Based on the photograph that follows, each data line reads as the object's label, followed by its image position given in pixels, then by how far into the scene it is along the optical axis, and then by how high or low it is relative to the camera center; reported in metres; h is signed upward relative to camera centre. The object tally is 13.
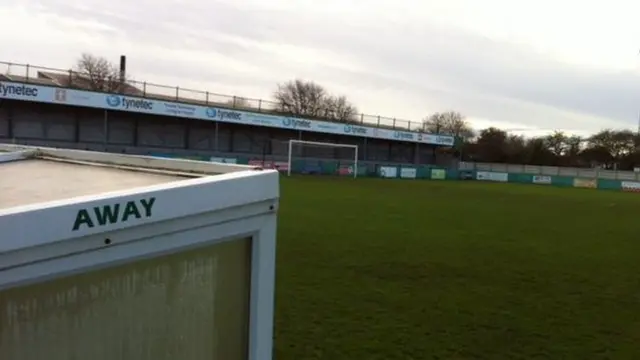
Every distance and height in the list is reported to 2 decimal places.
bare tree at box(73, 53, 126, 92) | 51.88 +5.35
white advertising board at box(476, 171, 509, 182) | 65.19 -1.45
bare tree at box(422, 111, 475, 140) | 86.18 +4.67
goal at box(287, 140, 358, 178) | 52.81 -0.17
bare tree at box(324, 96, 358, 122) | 72.69 +5.02
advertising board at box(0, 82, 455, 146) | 41.66 +2.56
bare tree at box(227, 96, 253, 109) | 55.79 +3.88
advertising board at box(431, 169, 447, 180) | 59.84 -1.40
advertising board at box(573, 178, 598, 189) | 60.73 -1.50
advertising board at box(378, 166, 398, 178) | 55.25 -1.31
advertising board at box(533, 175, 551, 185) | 64.31 -1.46
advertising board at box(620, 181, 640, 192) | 58.81 -1.49
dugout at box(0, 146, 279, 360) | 1.80 -0.38
